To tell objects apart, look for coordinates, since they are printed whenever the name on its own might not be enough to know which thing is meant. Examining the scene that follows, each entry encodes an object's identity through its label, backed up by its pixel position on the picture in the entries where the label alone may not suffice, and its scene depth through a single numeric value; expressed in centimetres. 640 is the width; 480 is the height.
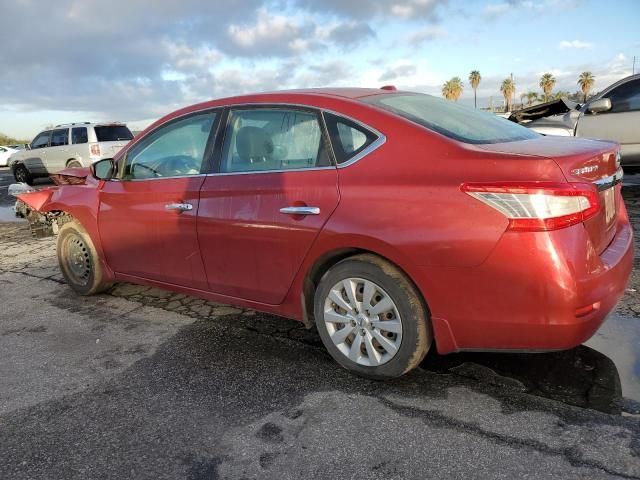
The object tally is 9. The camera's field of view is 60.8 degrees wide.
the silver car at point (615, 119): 830
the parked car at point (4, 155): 2870
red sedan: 254
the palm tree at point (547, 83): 7100
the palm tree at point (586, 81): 6950
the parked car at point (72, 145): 1540
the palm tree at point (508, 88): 7619
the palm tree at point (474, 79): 7700
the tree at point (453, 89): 7312
